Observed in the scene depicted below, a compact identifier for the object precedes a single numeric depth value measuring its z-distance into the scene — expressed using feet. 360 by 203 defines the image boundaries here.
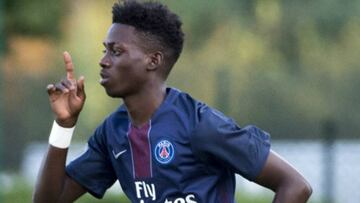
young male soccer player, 34.14
